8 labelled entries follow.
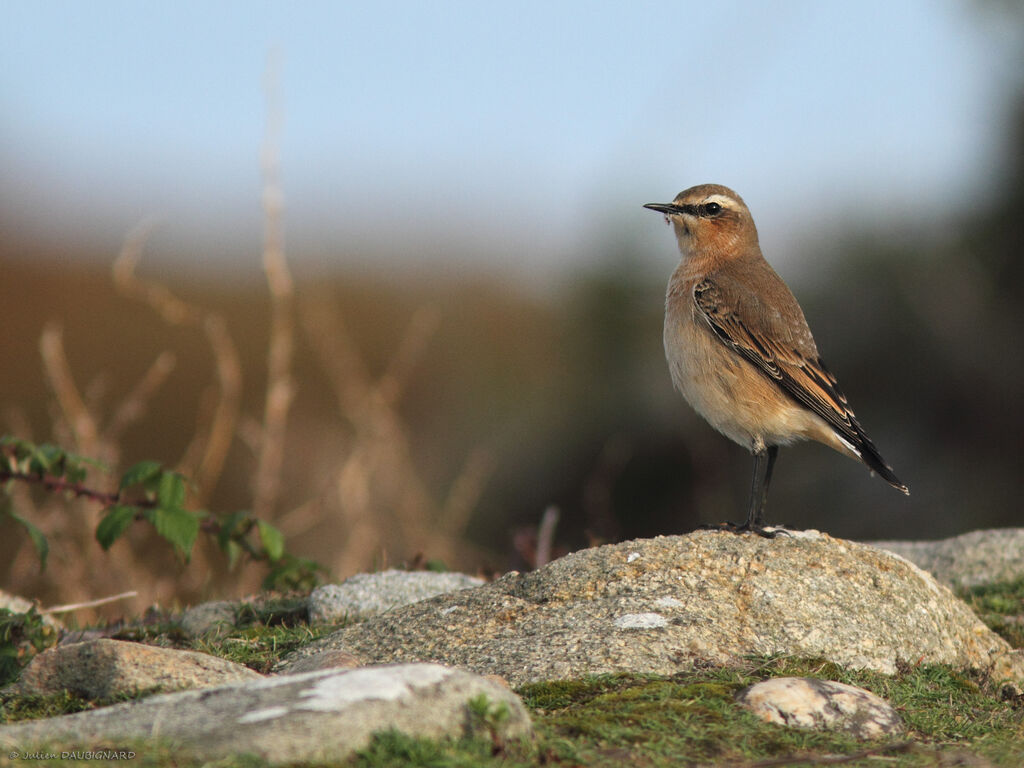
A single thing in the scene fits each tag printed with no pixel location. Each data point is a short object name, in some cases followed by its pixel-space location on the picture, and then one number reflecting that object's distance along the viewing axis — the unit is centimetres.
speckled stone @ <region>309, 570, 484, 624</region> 1114
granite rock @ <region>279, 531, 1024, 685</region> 862
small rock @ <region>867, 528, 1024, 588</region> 1386
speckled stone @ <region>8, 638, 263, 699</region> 746
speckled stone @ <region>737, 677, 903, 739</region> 729
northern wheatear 1264
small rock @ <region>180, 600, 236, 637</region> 1105
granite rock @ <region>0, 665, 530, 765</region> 598
